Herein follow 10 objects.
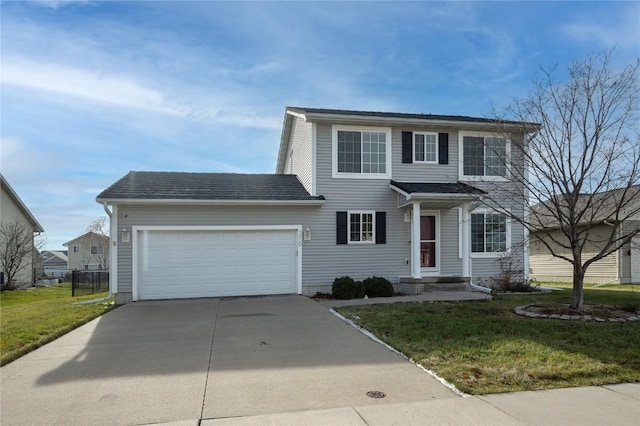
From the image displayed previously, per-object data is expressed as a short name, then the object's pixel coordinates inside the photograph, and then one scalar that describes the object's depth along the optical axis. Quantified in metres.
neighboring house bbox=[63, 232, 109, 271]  52.50
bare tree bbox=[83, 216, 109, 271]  47.66
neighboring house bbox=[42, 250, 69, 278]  71.38
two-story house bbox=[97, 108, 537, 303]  13.38
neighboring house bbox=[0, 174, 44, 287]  25.81
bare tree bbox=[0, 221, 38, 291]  24.81
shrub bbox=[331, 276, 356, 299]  13.26
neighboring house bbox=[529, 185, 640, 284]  19.70
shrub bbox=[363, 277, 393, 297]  13.50
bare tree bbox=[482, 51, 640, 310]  9.89
